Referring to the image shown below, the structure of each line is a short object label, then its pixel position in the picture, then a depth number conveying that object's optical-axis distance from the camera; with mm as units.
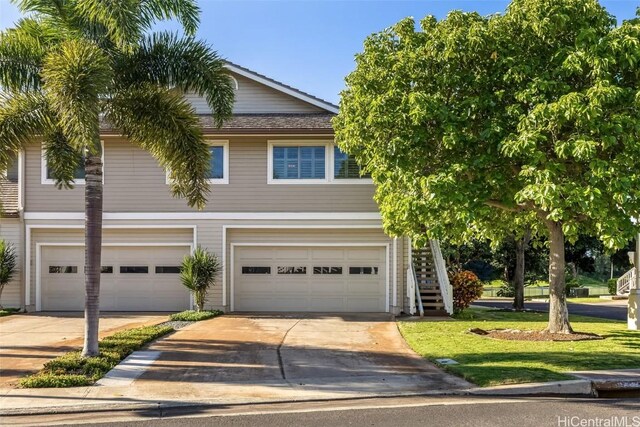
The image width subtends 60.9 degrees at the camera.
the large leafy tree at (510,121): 9812
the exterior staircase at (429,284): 16125
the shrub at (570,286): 35562
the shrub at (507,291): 35250
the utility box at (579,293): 35688
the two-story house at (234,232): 16812
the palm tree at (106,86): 8625
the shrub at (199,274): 15734
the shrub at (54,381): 7707
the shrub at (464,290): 16828
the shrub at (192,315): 14703
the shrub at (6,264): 16094
